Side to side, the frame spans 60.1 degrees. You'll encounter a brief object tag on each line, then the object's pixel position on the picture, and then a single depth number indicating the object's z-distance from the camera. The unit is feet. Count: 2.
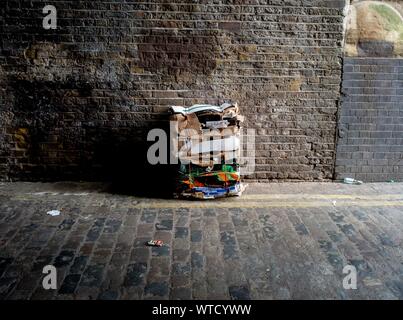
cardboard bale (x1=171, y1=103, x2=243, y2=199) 15.84
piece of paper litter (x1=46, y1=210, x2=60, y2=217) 14.51
